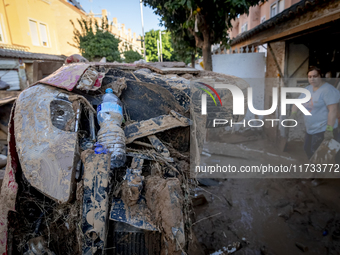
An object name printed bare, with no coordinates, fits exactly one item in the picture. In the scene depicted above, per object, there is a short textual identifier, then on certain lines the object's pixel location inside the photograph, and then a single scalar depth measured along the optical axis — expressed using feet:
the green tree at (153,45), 91.76
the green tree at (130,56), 54.08
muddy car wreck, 4.47
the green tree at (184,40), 23.85
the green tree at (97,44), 39.60
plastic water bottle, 5.30
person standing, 11.64
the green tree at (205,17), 16.88
